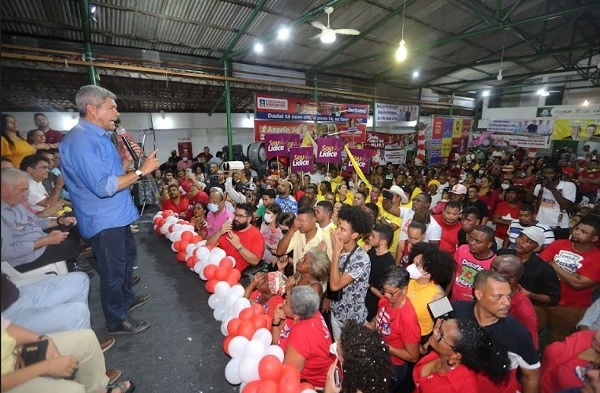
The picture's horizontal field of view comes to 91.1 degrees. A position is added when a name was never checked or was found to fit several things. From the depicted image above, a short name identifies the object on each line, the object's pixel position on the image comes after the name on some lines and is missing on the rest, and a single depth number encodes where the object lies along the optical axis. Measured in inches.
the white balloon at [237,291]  125.0
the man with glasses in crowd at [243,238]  141.0
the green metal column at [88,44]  245.4
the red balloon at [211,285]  133.7
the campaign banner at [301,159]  270.2
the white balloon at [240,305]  113.2
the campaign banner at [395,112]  543.8
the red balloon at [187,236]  179.2
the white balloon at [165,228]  209.3
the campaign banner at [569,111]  509.3
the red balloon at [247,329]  100.6
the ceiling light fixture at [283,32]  290.0
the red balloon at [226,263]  137.5
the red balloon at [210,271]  135.4
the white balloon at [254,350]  92.1
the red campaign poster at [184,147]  489.7
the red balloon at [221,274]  134.2
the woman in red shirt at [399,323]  81.4
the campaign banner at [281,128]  378.3
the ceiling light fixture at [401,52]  221.0
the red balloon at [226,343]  103.4
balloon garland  80.5
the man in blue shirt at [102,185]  85.8
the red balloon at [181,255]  175.6
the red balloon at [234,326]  103.9
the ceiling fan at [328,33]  222.2
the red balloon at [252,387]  80.7
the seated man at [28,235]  36.7
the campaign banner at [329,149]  285.4
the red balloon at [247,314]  105.7
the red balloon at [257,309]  108.4
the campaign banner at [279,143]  319.0
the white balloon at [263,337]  97.8
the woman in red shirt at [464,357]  64.7
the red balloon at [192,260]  158.7
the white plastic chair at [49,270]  70.2
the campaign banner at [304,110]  380.3
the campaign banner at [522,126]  577.0
